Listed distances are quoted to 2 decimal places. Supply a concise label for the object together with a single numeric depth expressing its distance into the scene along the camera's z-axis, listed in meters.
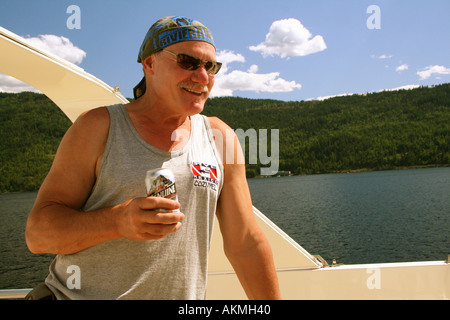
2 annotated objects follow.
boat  2.63
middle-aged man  1.06
